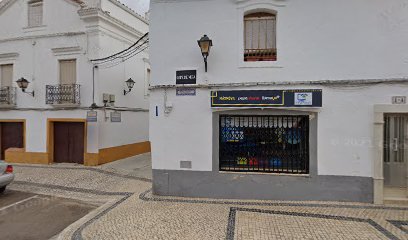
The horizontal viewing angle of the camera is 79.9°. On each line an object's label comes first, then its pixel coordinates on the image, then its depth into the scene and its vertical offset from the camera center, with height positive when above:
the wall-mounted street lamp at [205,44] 6.11 +1.89
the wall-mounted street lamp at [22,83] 10.99 +1.60
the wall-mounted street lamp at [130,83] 11.86 +1.75
